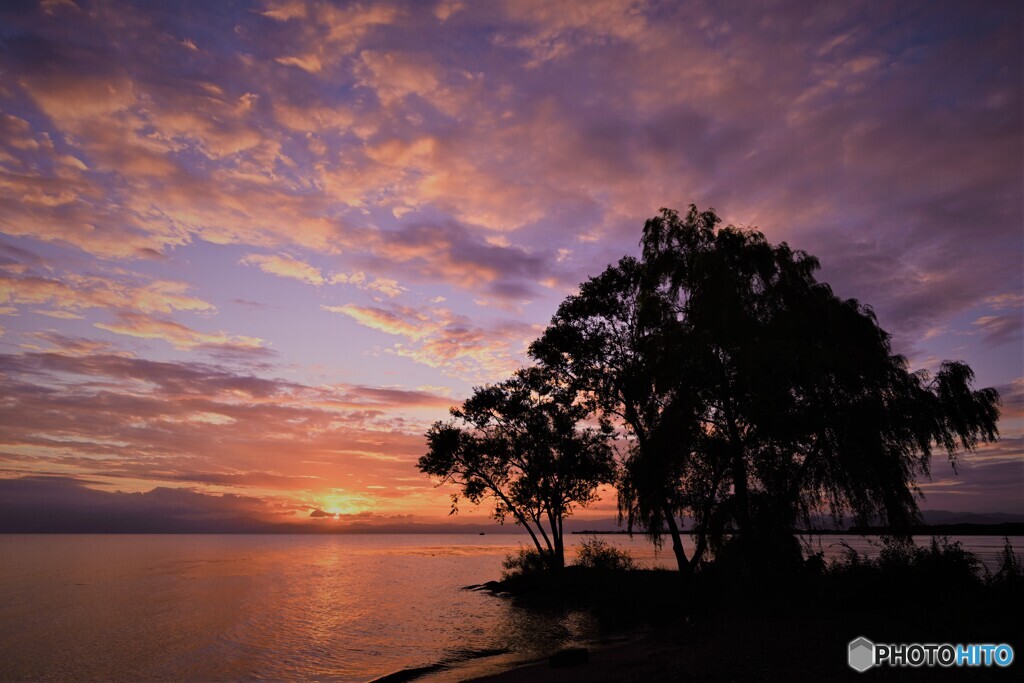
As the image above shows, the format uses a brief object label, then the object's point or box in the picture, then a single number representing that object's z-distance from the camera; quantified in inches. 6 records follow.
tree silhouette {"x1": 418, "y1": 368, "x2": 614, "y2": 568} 1612.9
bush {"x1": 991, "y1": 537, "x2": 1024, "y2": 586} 655.8
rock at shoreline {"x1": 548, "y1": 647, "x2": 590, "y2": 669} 706.8
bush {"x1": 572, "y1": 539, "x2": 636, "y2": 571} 1647.4
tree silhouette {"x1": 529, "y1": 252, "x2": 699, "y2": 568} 927.0
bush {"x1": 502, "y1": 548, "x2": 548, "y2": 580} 1870.1
